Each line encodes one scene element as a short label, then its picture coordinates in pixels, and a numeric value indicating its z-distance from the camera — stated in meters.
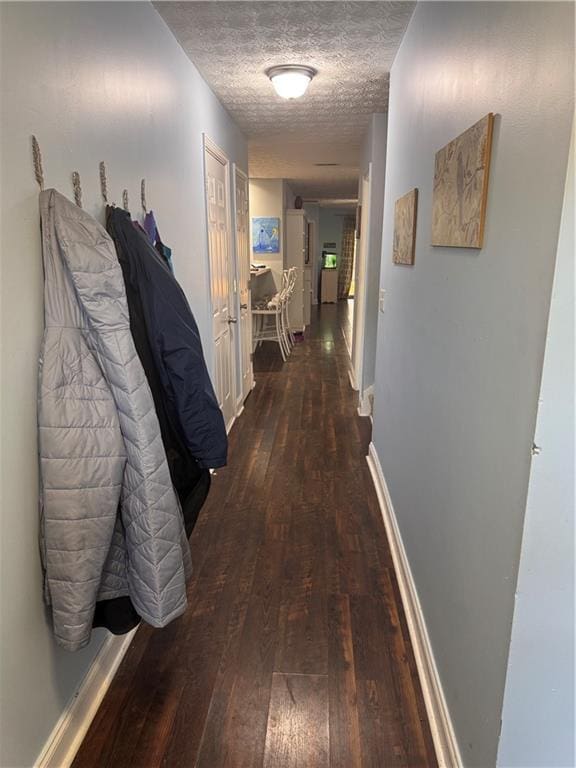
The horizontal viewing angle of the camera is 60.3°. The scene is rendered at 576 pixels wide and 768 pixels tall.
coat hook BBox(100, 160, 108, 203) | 1.57
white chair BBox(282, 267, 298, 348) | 6.83
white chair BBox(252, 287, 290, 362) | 6.43
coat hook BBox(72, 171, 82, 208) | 1.39
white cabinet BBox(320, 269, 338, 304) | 12.93
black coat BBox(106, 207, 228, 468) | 1.49
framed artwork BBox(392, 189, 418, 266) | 2.02
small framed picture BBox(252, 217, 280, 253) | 7.23
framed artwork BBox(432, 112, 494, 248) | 1.14
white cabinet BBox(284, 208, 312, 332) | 8.05
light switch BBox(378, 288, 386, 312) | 2.94
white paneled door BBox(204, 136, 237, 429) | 3.27
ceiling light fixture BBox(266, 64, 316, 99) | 2.64
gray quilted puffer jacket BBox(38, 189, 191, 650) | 1.19
